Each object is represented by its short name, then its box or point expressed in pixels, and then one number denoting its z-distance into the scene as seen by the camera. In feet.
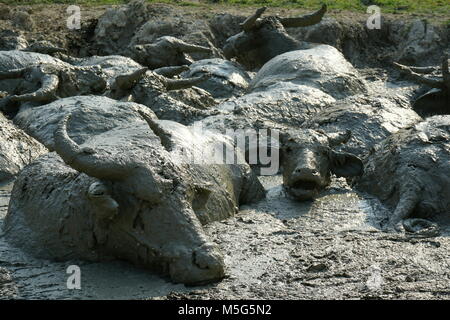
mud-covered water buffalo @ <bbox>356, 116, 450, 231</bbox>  26.17
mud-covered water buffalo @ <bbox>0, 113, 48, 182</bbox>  31.04
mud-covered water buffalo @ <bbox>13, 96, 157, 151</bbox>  31.40
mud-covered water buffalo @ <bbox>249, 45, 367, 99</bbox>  40.68
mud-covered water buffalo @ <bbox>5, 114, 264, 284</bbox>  20.62
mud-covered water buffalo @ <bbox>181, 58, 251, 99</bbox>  44.34
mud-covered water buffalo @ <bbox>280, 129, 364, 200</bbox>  28.14
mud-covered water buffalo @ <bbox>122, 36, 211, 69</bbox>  49.29
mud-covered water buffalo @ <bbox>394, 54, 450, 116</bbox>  39.81
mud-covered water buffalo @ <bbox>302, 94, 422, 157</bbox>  32.94
